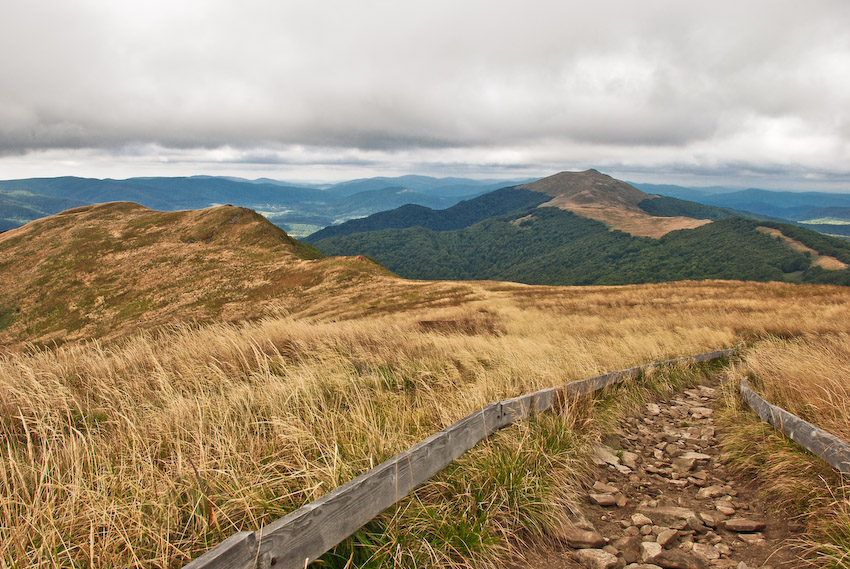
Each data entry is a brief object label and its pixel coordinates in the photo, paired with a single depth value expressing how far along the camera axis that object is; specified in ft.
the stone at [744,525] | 13.19
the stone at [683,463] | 18.03
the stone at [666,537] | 12.65
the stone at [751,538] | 12.62
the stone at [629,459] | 18.17
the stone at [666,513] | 14.08
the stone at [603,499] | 14.98
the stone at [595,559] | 11.77
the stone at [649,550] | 12.01
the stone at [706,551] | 12.06
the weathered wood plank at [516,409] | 16.43
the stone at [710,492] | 15.56
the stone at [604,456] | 17.93
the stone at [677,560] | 11.71
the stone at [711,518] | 13.75
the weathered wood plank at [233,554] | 7.20
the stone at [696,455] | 18.80
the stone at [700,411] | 24.64
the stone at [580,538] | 12.63
